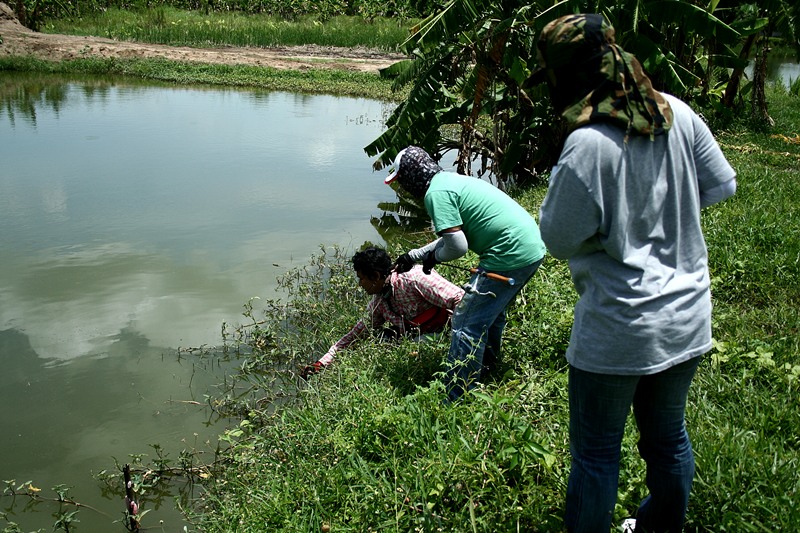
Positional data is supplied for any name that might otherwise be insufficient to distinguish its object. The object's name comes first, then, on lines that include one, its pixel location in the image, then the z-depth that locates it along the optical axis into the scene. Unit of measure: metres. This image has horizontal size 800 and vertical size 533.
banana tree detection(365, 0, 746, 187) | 6.62
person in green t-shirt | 3.50
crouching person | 4.34
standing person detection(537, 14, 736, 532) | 1.88
